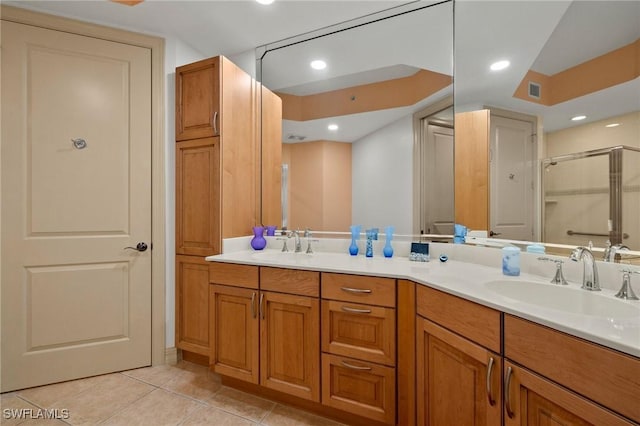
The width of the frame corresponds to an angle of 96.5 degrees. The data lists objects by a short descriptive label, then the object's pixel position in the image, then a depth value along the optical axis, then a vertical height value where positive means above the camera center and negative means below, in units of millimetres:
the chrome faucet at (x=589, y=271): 1051 -214
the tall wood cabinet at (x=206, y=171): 2059 +316
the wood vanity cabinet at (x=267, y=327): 1559 -668
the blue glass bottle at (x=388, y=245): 1860 -208
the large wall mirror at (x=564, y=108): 1062 +453
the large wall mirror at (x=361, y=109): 1883 +750
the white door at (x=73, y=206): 1858 +49
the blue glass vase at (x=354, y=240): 1970 -187
